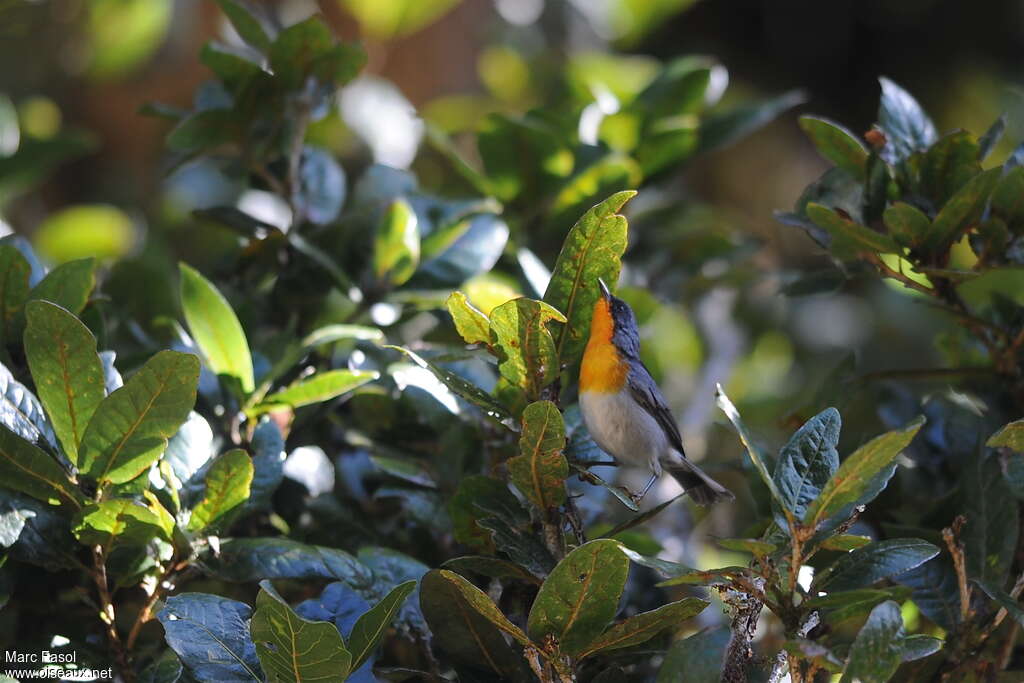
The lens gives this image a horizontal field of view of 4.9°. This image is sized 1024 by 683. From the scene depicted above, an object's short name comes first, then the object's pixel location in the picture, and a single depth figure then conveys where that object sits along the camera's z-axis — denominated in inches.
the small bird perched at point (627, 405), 204.3
